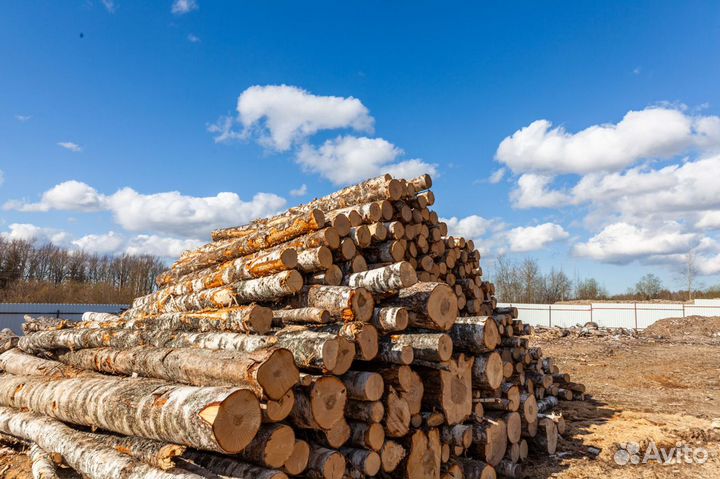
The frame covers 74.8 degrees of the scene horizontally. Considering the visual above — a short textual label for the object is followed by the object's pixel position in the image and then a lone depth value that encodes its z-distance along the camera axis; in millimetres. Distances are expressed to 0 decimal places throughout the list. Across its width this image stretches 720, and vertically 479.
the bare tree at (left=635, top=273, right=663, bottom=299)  64375
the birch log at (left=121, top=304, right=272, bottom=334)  5434
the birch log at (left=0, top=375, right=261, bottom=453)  3455
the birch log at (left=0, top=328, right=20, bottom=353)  10320
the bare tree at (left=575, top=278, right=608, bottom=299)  68125
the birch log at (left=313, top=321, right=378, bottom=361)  4727
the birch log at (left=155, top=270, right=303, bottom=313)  5848
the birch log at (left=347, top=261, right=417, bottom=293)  5309
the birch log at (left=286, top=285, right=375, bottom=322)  5148
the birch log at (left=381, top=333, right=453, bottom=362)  4953
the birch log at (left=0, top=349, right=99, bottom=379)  6672
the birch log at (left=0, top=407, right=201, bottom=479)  3902
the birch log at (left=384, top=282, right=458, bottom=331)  5184
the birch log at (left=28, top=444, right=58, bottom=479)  4648
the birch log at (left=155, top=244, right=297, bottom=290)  6020
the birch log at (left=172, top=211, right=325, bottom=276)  6922
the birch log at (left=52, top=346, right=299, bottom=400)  3924
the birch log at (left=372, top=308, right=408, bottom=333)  5016
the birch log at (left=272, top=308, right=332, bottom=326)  5258
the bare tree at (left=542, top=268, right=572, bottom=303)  62156
